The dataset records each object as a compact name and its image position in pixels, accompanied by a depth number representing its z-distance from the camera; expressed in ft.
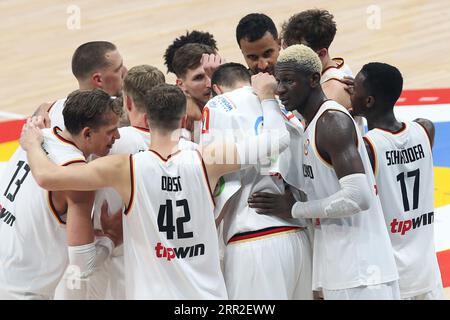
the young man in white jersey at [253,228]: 36.04
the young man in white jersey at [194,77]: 41.09
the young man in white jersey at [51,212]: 34.22
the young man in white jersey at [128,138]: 36.88
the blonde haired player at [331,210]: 34.47
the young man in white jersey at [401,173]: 36.17
